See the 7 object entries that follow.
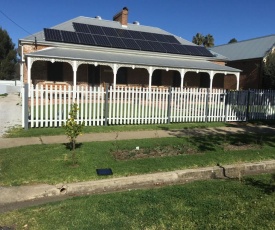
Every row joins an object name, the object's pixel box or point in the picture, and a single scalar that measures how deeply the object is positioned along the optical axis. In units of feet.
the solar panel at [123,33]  82.58
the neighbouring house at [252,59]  91.91
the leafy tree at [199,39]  207.00
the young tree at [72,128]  21.85
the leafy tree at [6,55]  170.26
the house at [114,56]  68.33
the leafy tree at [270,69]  84.99
